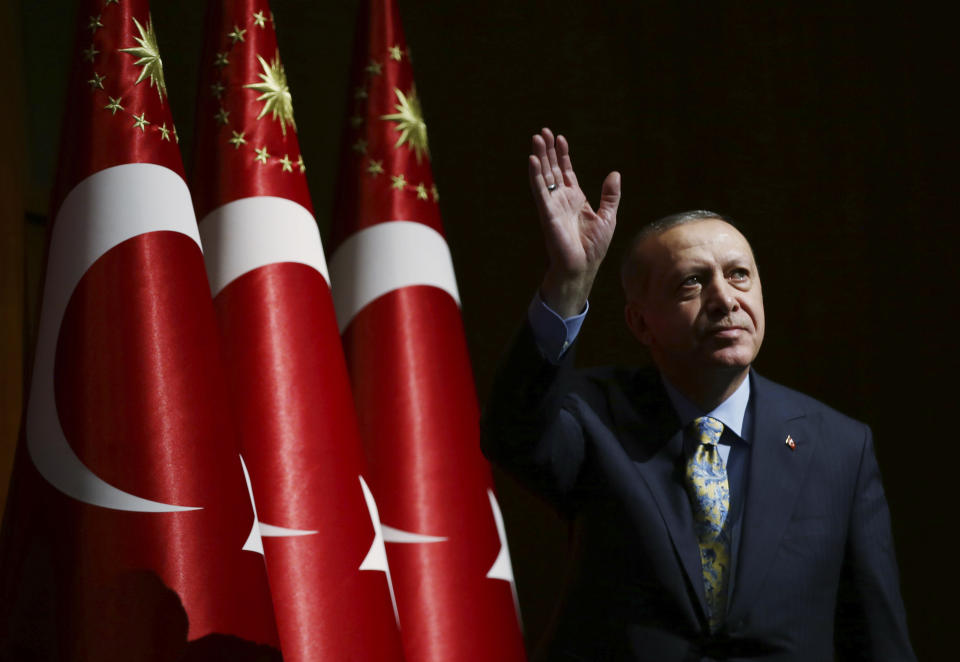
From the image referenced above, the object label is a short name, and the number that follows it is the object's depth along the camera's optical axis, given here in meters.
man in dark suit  6.53
